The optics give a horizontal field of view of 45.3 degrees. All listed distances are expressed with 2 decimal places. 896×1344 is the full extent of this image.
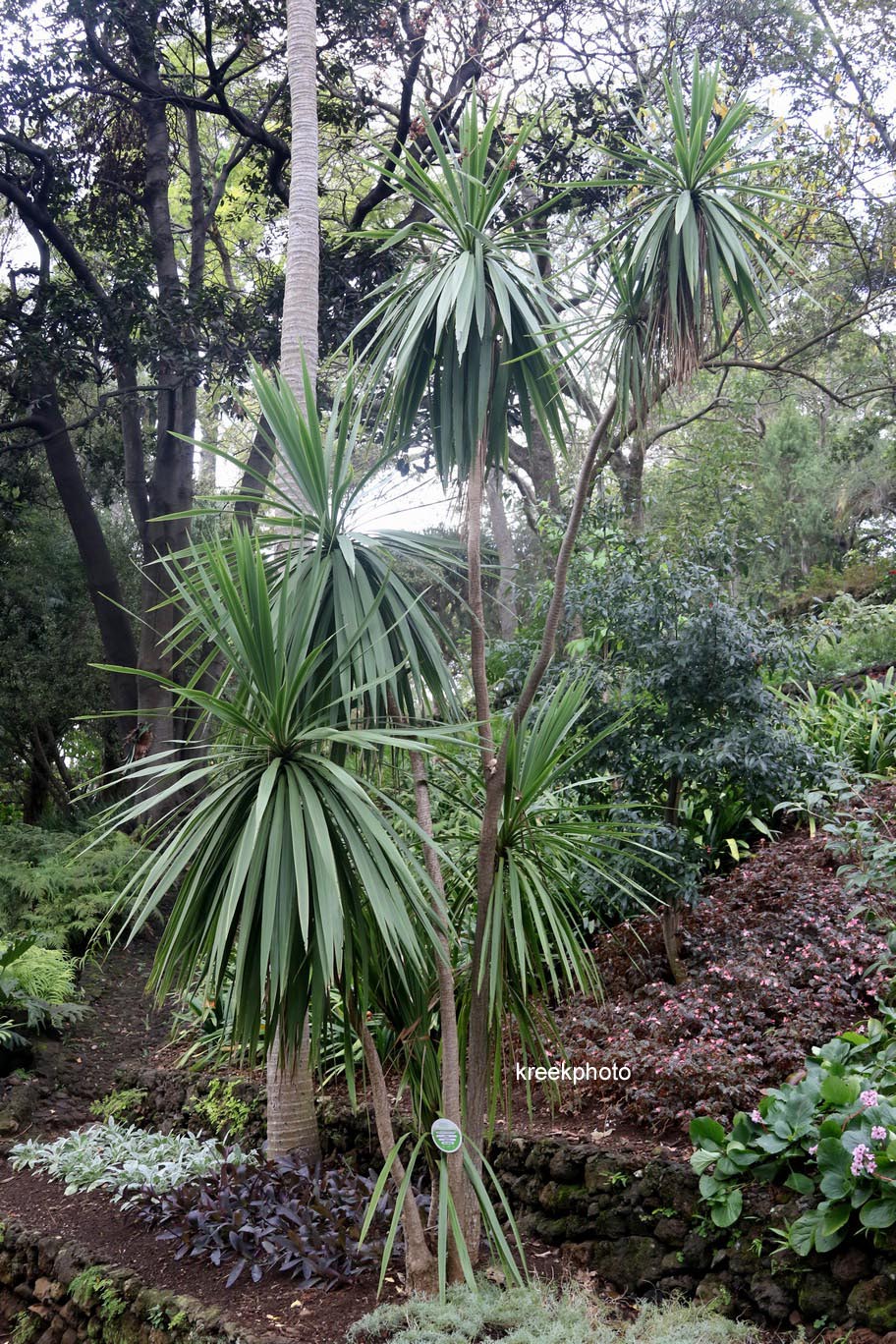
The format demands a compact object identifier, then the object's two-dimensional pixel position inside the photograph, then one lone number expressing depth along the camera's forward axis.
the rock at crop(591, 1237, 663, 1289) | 3.70
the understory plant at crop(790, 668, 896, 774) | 6.54
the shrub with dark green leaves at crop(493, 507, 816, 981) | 5.09
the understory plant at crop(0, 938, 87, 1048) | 6.86
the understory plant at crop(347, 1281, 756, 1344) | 3.18
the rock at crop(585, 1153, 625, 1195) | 3.91
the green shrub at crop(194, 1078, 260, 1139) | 5.43
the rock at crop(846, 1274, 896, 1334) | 3.08
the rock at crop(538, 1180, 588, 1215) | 4.02
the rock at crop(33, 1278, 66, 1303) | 4.37
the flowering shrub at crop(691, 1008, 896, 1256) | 3.19
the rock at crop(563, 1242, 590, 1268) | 3.90
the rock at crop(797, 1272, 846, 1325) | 3.22
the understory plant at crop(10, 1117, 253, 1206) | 4.71
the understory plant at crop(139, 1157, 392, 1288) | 3.91
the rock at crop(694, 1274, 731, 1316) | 3.43
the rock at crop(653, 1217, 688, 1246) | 3.67
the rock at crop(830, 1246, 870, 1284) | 3.22
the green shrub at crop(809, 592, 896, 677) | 8.58
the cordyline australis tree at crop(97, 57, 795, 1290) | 3.18
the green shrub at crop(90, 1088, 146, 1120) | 6.20
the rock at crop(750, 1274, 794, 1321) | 3.32
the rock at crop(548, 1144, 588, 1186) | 4.07
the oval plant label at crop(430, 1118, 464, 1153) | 3.39
